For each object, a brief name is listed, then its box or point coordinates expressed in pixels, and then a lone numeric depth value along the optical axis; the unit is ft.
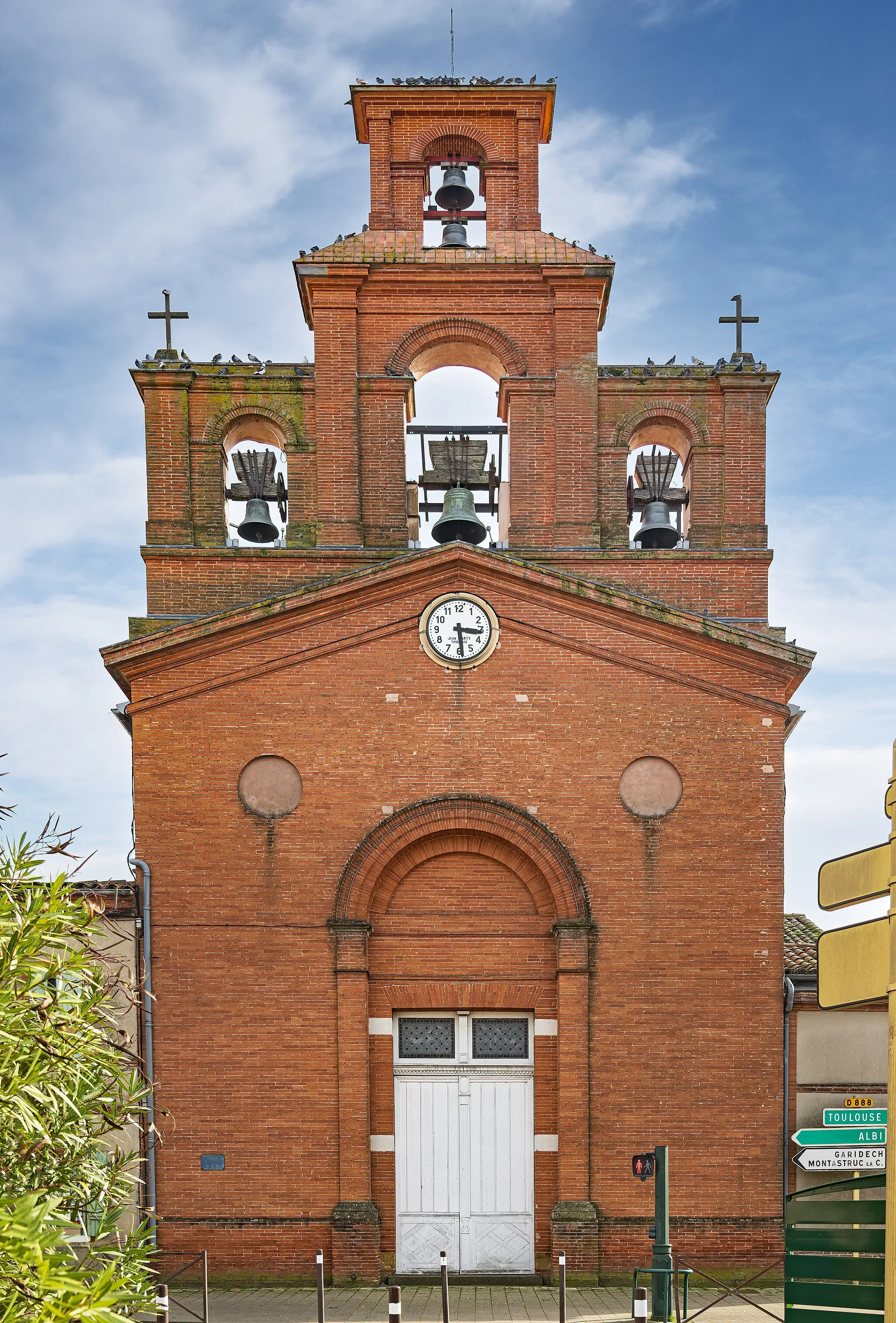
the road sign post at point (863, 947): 19.02
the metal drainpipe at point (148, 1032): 50.57
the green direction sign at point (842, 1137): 41.73
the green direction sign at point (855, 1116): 45.62
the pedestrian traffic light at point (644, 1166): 43.83
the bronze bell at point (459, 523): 56.90
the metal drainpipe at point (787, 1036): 51.62
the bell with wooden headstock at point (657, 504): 59.16
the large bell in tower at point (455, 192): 62.08
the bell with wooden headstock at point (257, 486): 58.85
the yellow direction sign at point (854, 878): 19.57
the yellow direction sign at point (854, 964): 19.48
